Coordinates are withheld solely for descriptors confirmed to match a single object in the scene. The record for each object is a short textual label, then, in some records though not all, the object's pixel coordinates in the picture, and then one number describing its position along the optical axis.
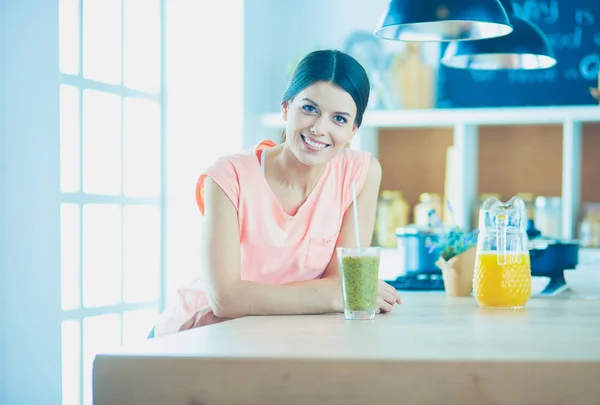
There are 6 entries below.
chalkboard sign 4.37
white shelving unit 4.12
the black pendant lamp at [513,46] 2.76
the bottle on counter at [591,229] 4.13
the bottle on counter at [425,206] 4.42
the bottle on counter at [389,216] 4.51
